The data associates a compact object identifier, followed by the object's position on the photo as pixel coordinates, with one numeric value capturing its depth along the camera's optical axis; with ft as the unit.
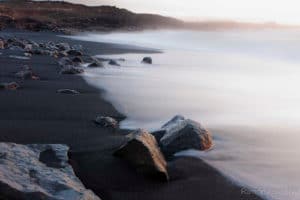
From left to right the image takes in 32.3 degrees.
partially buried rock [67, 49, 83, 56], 42.00
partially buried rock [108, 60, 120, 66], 35.17
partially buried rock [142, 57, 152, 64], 39.34
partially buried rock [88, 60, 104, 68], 32.64
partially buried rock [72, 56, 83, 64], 35.37
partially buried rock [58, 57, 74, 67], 31.68
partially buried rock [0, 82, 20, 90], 20.21
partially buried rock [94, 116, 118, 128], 15.02
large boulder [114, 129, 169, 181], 10.58
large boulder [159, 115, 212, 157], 12.46
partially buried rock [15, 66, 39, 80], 24.33
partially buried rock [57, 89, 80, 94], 20.53
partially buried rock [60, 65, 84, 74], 27.54
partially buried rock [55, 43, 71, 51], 49.49
